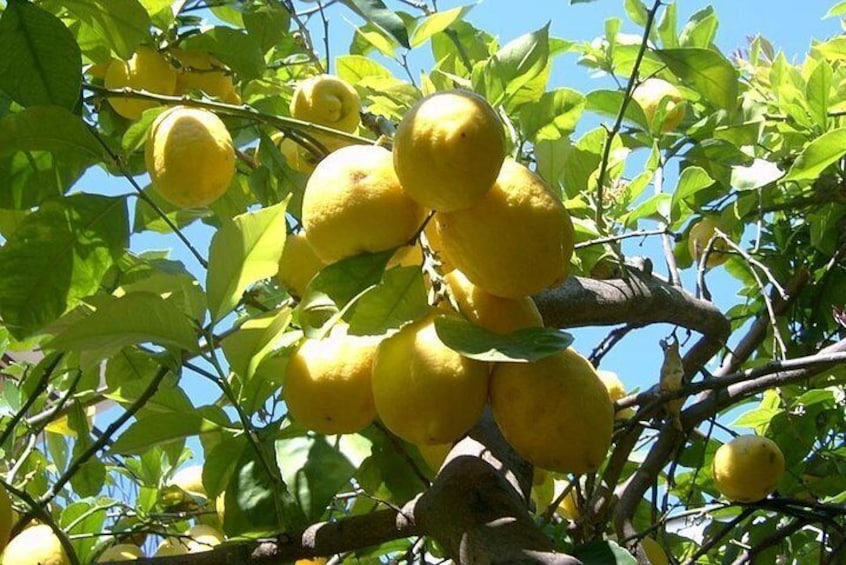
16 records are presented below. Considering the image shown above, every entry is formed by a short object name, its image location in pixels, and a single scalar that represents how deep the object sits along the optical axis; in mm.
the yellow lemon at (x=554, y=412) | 1292
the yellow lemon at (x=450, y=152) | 1293
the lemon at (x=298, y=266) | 1579
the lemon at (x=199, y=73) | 1810
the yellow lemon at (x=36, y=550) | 1596
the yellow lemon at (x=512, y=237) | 1310
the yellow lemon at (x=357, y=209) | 1339
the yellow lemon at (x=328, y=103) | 1744
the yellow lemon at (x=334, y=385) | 1364
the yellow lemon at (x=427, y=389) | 1284
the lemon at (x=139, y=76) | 1739
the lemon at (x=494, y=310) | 1348
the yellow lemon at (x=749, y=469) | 1888
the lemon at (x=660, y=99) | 2134
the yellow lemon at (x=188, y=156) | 1526
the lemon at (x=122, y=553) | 1789
